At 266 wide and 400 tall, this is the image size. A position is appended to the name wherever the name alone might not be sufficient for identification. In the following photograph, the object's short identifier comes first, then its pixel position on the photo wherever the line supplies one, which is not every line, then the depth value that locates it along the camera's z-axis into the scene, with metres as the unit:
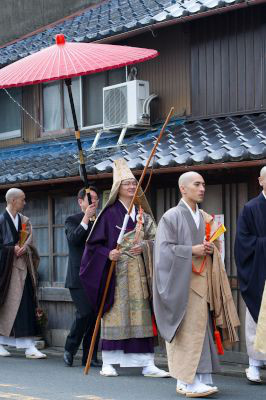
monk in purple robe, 9.93
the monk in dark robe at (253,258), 9.20
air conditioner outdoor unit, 13.48
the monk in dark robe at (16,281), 12.20
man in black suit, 10.73
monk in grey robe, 8.73
